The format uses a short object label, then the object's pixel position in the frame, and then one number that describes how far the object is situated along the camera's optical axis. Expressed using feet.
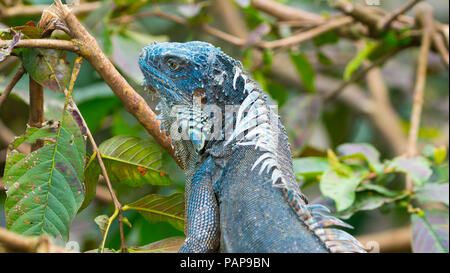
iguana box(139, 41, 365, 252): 6.01
